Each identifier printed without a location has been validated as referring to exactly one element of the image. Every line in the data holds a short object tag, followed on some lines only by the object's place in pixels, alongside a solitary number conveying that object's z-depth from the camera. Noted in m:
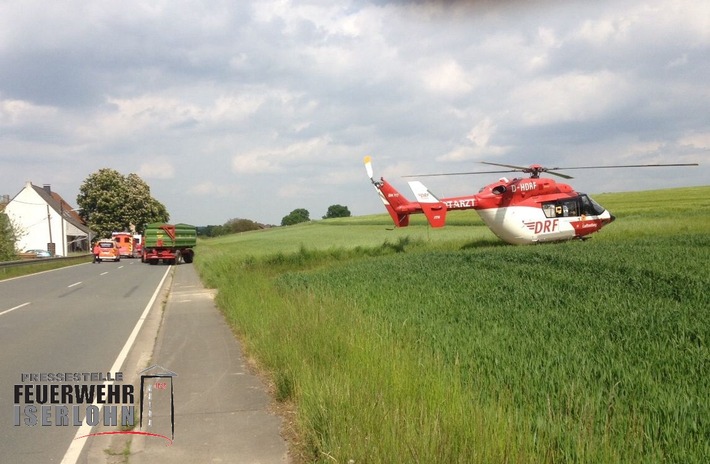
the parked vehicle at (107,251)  47.56
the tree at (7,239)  40.94
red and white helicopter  24.44
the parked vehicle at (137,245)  59.32
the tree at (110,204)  77.12
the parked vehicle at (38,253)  55.54
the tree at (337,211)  151.75
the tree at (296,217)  159.62
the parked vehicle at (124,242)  55.94
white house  70.39
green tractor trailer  42.28
